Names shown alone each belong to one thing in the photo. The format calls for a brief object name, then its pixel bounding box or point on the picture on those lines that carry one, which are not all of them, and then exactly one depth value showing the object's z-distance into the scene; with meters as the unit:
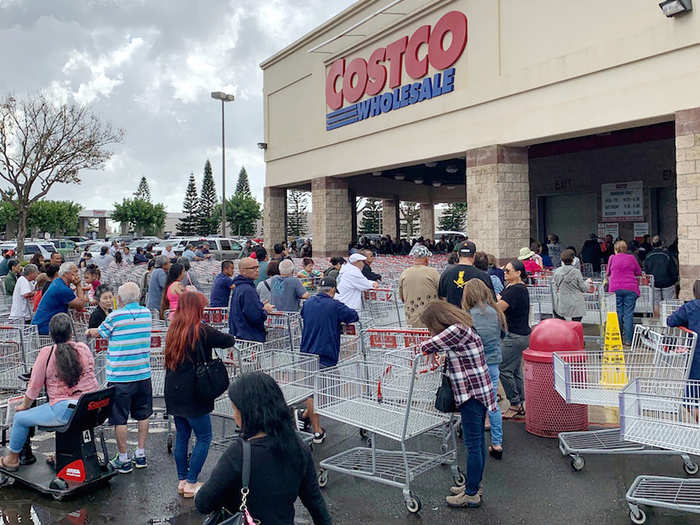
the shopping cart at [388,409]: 5.23
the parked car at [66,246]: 41.11
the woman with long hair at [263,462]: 2.92
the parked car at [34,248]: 32.03
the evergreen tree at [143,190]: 111.76
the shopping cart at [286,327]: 8.55
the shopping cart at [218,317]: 9.09
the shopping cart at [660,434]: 4.59
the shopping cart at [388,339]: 6.93
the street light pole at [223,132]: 34.00
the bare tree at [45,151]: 27.88
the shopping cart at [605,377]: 5.58
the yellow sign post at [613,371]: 5.66
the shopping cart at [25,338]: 7.85
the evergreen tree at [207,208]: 87.75
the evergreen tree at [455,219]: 80.88
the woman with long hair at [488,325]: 6.00
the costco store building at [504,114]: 14.61
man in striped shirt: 5.79
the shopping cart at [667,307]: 8.89
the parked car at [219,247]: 31.89
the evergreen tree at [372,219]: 78.25
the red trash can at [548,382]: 6.45
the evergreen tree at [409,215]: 72.62
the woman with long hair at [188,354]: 5.05
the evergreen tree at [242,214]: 82.00
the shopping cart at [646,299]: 12.69
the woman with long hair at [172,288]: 7.52
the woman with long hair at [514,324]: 7.09
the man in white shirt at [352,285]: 8.69
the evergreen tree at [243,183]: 110.88
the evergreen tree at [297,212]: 85.06
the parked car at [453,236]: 39.79
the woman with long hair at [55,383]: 5.48
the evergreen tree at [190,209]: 88.56
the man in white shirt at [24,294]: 10.51
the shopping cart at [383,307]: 10.20
